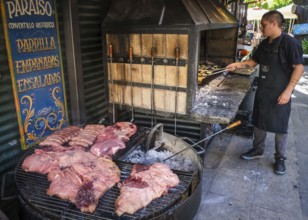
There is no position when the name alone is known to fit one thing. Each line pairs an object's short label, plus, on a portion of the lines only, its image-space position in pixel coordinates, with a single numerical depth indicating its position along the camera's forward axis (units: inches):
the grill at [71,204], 103.3
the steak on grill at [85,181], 108.3
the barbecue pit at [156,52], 174.7
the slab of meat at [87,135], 149.3
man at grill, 192.2
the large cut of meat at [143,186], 105.2
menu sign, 148.1
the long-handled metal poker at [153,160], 159.0
